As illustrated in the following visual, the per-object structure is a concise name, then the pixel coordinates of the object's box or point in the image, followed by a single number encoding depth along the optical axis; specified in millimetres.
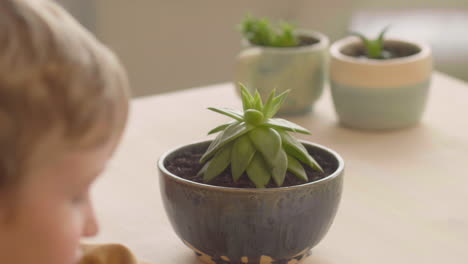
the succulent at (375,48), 1423
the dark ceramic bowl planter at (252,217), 1066
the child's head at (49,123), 735
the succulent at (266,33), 1444
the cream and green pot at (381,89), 1388
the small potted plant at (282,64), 1423
